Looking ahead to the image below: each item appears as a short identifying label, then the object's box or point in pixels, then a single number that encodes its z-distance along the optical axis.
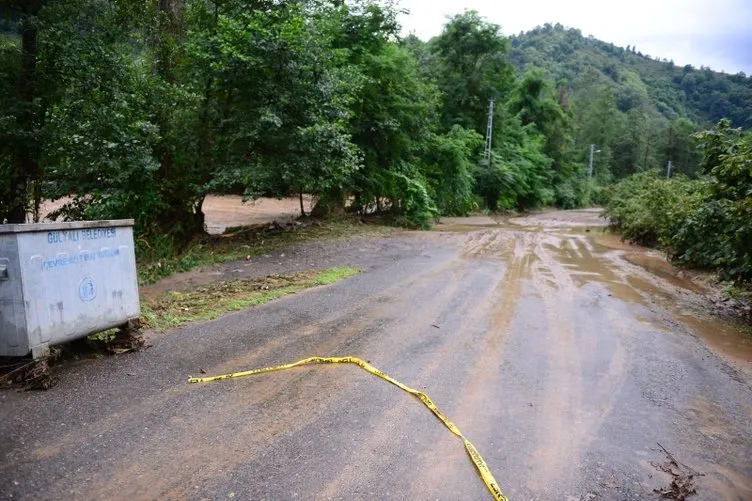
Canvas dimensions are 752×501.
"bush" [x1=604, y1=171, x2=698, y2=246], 15.34
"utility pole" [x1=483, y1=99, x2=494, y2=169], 37.22
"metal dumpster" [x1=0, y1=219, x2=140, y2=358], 4.24
